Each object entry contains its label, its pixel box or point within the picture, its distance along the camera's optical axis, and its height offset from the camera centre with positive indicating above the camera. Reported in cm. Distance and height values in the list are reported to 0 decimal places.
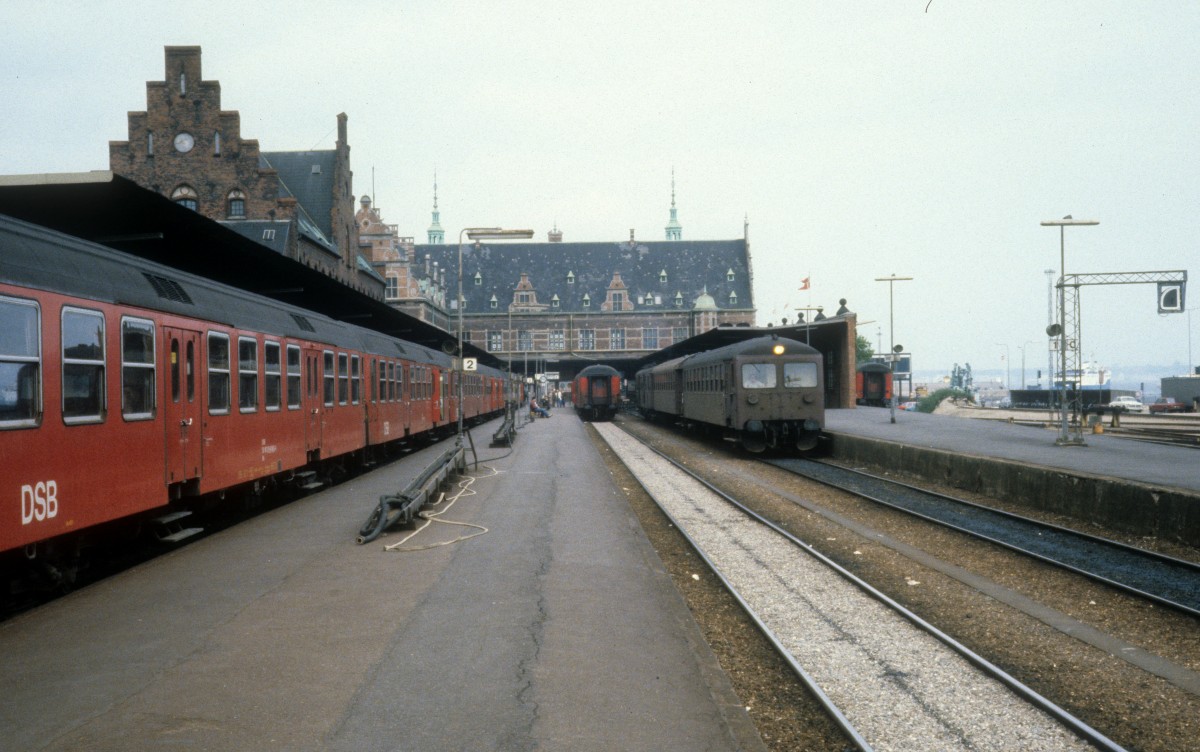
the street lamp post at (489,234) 2394 +376
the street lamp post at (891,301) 3891 +308
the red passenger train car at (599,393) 5875 -90
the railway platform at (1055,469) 1459 -197
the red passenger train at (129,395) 767 -12
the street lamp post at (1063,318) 2498 +151
